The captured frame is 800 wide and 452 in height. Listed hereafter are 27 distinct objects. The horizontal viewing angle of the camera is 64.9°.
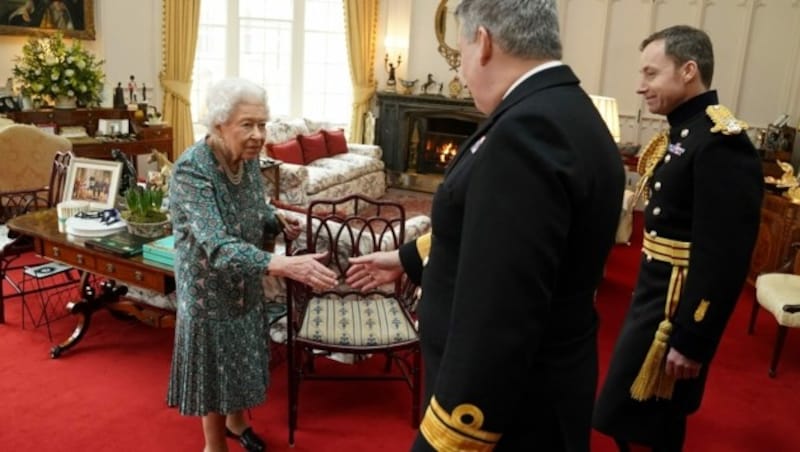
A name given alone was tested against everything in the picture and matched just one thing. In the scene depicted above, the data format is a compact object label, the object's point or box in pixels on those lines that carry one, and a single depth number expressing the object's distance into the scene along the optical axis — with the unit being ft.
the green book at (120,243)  8.97
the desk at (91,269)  8.82
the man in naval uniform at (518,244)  2.94
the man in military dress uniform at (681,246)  5.55
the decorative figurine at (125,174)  10.68
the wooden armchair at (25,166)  13.21
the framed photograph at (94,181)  10.48
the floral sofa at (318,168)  19.72
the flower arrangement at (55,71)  17.81
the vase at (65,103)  18.34
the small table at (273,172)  18.90
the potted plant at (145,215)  9.53
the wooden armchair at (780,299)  10.78
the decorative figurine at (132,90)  20.89
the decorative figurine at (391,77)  26.04
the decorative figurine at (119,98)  20.02
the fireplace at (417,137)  25.57
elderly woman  6.29
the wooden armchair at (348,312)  8.20
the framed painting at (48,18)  18.52
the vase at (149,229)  9.59
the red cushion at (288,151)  20.62
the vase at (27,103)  17.89
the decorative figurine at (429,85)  25.67
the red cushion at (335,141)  23.58
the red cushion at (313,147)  22.36
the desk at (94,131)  17.80
